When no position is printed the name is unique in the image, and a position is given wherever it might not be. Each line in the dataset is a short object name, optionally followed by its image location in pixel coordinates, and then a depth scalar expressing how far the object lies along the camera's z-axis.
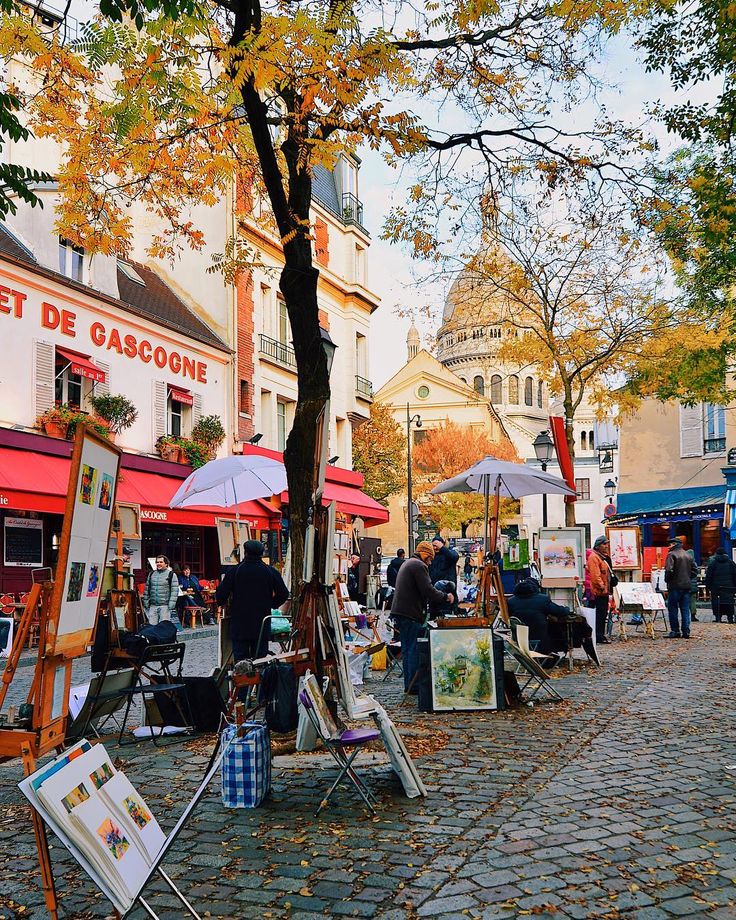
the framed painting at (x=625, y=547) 22.98
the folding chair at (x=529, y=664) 9.25
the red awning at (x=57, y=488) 17.16
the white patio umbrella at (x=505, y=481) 12.70
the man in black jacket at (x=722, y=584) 21.47
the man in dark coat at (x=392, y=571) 18.56
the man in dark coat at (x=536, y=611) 11.37
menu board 18.23
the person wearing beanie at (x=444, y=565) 14.77
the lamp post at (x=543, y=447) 20.45
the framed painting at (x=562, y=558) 15.38
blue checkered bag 5.82
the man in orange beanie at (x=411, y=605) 10.15
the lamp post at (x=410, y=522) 40.62
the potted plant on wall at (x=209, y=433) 25.56
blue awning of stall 33.28
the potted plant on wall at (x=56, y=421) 19.42
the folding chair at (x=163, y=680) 7.98
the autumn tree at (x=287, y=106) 7.95
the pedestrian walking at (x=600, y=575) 15.54
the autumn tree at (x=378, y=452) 50.53
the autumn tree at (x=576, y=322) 21.22
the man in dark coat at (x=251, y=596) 8.61
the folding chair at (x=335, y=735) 5.73
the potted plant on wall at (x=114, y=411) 21.56
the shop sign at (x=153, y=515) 20.95
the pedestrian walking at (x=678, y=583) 16.86
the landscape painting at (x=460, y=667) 9.10
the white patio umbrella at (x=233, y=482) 11.86
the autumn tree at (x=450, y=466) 58.94
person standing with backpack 15.32
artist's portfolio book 3.35
